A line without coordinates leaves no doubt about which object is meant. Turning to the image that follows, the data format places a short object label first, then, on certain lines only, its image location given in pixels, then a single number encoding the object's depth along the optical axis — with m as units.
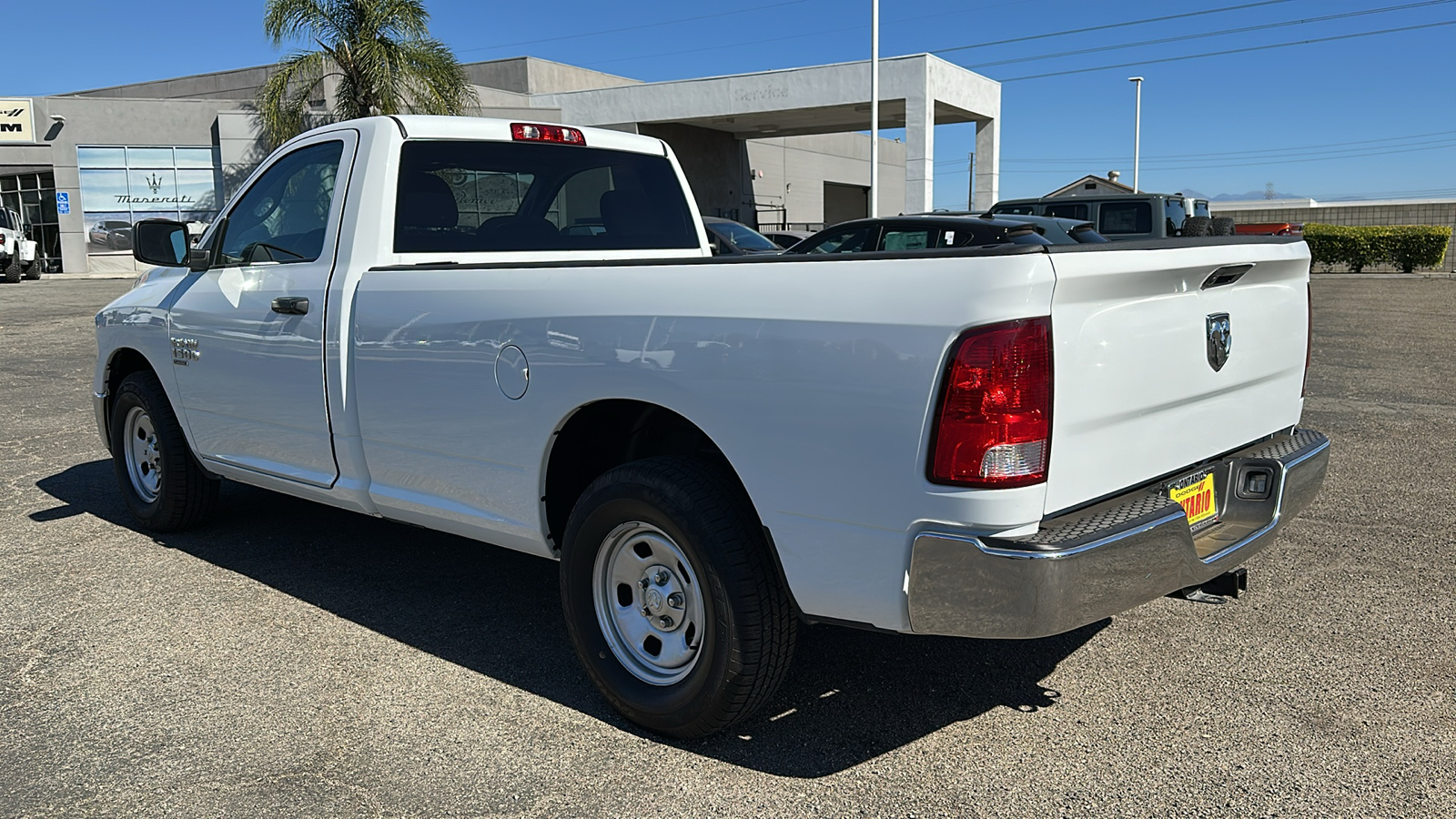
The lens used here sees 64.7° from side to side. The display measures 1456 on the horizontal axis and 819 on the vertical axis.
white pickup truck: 2.73
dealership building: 30.08
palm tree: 24.09
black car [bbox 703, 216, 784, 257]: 17.09
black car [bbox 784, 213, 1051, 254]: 10.22
